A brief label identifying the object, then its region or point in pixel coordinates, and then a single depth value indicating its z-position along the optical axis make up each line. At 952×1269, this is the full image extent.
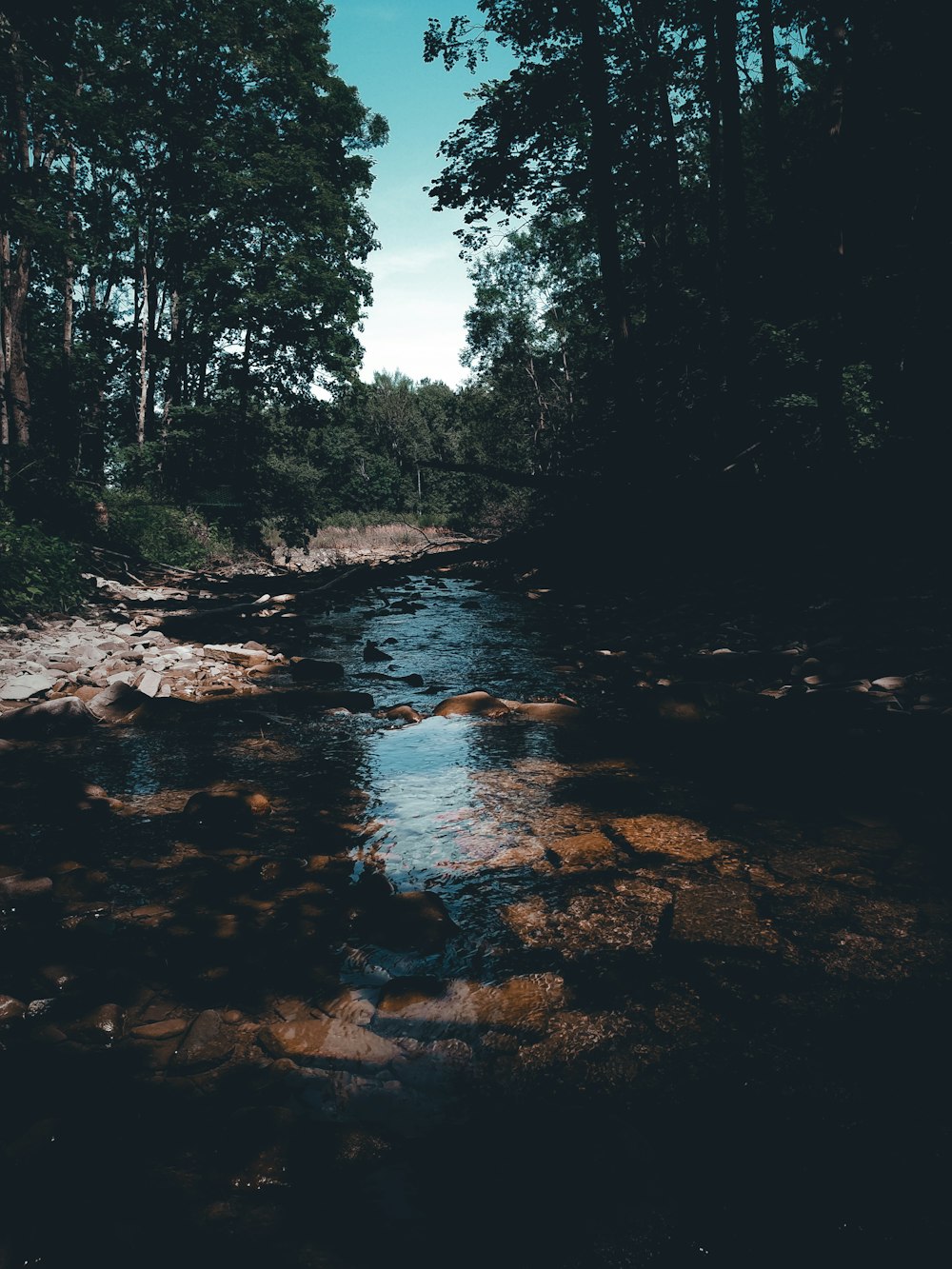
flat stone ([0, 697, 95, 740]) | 4.86
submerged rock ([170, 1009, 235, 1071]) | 1.91
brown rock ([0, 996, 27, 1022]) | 2.00
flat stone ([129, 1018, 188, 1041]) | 2.00
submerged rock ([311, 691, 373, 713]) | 5.76
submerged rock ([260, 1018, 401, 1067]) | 1.95
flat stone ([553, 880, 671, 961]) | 2.43
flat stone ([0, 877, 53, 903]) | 2.63
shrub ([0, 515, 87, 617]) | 8.09
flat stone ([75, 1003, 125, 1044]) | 1.97
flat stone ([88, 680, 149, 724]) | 5.36
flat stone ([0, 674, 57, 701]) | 5.42
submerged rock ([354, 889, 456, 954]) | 2.50
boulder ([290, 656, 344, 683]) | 6.84
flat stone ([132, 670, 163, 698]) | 5.77
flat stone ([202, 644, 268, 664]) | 7.23
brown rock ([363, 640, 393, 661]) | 7.86
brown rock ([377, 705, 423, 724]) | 5.42
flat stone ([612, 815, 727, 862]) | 3.08
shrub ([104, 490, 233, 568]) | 16.06
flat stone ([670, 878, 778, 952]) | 2.40
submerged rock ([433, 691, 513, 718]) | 5.47
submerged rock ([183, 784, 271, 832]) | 3.46
